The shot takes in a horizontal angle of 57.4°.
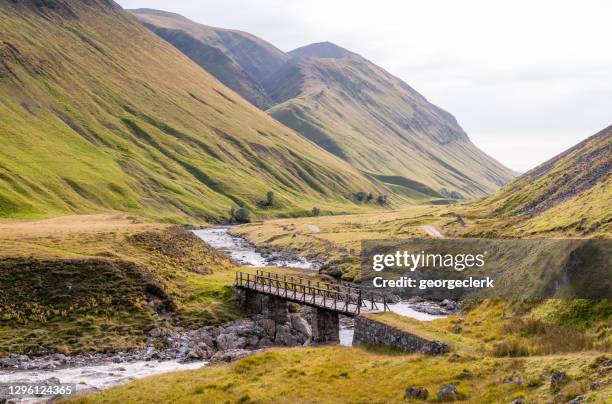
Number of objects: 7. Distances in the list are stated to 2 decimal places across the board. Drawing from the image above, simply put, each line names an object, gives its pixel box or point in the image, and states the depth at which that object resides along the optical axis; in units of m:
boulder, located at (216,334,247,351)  55.12
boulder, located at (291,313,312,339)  61.14
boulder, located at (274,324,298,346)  58.72
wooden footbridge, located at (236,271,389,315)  47.00
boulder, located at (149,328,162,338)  56.28
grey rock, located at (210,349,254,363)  45.48
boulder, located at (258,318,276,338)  59.38
